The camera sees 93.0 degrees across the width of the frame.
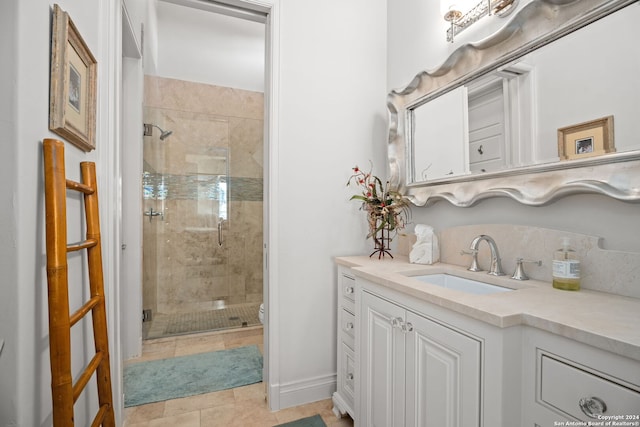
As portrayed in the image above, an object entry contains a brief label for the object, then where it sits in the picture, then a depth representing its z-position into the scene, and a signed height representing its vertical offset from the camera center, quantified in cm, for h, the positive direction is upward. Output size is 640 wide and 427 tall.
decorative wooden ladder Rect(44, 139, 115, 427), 83 -21
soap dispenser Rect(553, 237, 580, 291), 99 -19
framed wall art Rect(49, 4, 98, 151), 89 +42
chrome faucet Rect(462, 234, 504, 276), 127 -17
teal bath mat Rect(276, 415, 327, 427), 160 -113
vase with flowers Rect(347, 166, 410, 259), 172 +2
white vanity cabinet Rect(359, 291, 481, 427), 86 -54
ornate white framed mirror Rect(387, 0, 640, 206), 94 +40
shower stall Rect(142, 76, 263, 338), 301 +7
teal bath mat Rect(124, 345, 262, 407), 186 -111
